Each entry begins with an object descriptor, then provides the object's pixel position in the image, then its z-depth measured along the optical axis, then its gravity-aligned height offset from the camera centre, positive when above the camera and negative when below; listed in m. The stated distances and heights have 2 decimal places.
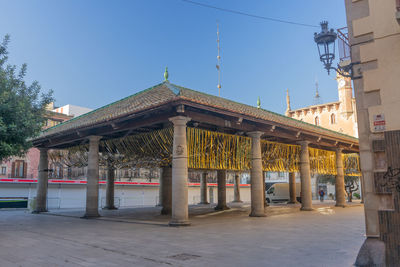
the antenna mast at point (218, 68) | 32.17 +10.54
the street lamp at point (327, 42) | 8.58 +3.48
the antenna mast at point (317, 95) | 84.10 +20.59
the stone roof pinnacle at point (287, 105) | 73.05 +15.75
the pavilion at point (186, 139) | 14.84 +2.44
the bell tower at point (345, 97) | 60.03 +14.12
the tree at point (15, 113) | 13.75 +3.00
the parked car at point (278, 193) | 40.25 -1.94
